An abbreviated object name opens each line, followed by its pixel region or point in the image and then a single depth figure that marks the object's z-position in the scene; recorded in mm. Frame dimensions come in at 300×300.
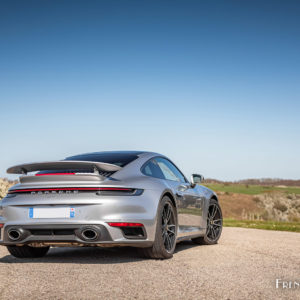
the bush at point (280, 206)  51375
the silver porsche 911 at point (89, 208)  5156
